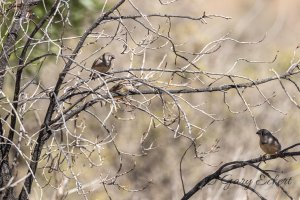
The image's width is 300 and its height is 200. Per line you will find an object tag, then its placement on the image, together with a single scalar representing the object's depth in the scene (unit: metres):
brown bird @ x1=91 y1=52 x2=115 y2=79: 16.11
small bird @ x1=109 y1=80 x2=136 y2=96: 13.68
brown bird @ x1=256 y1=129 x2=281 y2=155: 15.79
